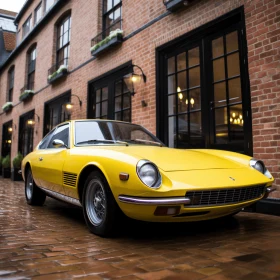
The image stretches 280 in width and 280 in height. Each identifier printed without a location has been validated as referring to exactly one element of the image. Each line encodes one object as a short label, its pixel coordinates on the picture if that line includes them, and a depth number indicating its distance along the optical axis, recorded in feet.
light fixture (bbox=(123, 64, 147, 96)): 21.35
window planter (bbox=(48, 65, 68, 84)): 32.52
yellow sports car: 7.45
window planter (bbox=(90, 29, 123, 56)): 24.50
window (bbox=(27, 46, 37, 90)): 45.19
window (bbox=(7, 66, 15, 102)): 54.70
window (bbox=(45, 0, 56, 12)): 42.29
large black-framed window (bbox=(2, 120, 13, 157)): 51.58
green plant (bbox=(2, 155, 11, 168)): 42.27
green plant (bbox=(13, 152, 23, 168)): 37.00
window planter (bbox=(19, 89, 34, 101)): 42.26
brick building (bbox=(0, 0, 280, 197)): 13.96
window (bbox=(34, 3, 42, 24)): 46.45
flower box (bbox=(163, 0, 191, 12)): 18.31
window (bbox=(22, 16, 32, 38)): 51.24
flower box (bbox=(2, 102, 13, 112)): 50.79
